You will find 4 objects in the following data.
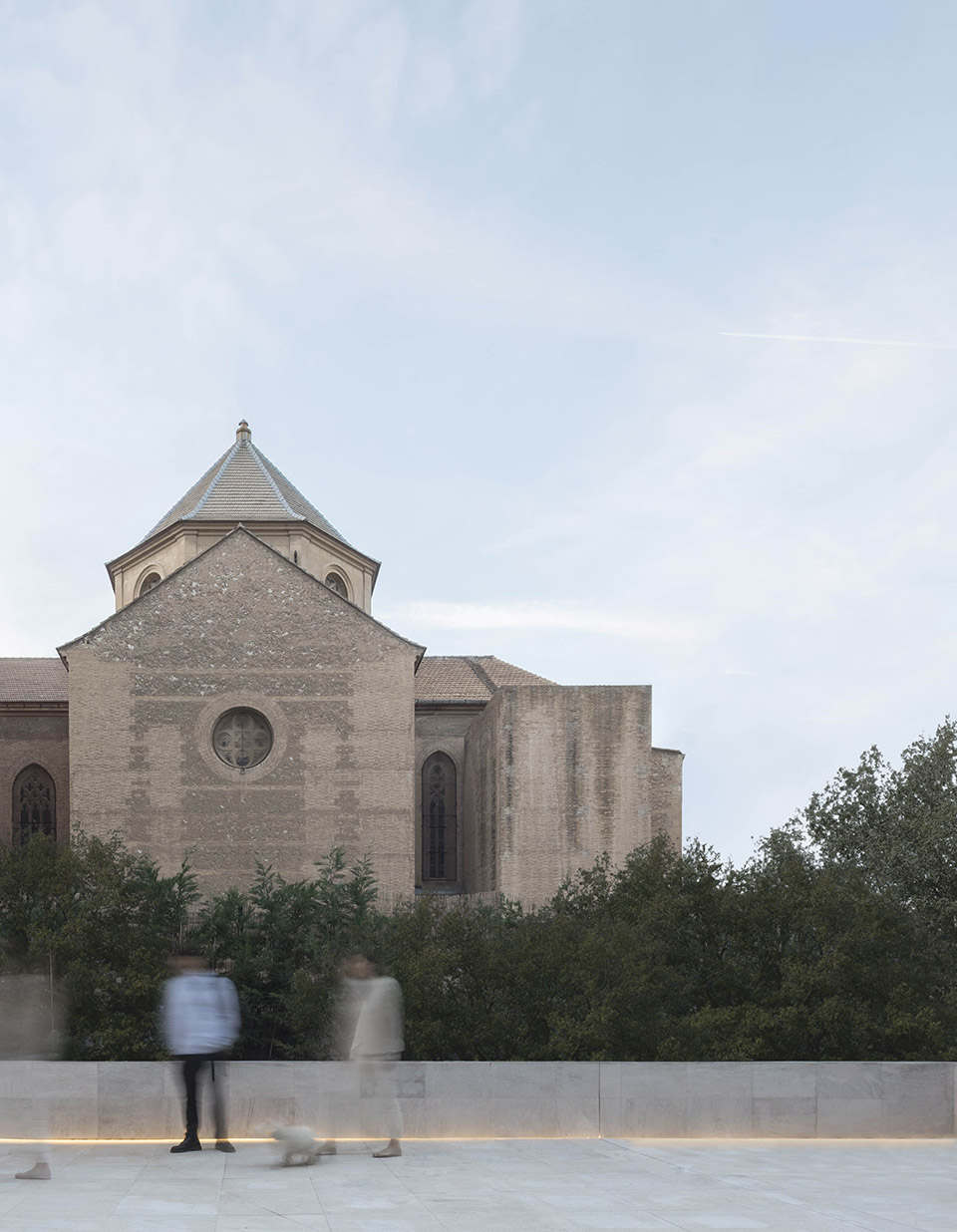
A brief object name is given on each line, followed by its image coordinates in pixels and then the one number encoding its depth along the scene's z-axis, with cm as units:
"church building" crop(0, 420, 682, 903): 3048
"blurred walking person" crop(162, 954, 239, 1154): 1066
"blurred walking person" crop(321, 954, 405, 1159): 1077
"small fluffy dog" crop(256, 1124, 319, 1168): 1042
